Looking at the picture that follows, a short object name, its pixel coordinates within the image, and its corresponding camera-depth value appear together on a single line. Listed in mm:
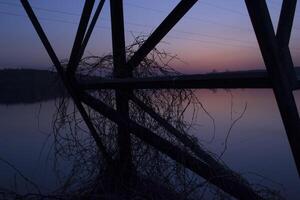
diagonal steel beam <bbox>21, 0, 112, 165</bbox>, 2218
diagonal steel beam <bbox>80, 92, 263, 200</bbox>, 1601
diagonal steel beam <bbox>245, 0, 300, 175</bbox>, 1195
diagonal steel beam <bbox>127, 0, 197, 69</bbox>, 1666
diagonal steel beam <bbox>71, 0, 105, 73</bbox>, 2193
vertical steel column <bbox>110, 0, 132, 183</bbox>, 2105
